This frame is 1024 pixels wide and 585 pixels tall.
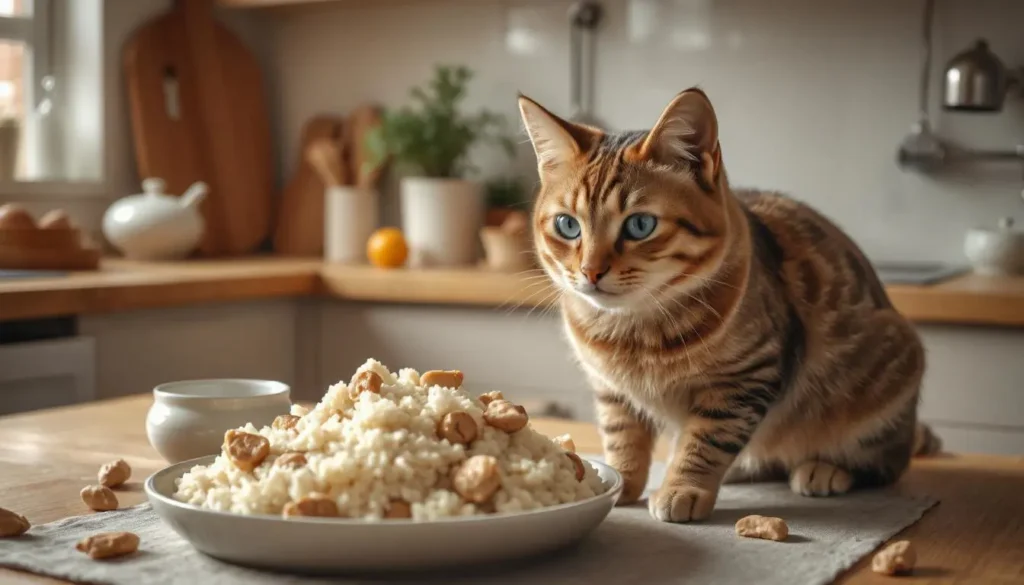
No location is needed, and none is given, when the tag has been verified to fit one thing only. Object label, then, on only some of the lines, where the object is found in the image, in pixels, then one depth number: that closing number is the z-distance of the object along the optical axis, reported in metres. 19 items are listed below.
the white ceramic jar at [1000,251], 2.76
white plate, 0.86
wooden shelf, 3.42
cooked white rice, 0.91
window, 3.32
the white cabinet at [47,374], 2.44
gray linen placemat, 0.91
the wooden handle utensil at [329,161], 3.53
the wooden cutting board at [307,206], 3.73
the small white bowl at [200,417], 1.23
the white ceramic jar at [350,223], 3.45
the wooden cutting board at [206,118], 3.45
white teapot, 3.21
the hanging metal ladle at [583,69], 3.36
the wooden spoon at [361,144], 3.54
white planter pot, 3.29
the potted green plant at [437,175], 3.29
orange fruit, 3.19
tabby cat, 1.22
